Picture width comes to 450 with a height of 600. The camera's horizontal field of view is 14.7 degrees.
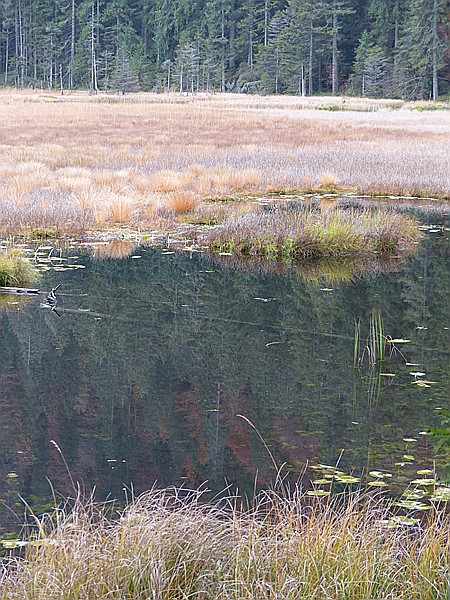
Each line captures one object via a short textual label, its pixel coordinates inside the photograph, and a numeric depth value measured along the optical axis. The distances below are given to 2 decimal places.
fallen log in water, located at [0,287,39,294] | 21.22
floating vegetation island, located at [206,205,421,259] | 26.84
